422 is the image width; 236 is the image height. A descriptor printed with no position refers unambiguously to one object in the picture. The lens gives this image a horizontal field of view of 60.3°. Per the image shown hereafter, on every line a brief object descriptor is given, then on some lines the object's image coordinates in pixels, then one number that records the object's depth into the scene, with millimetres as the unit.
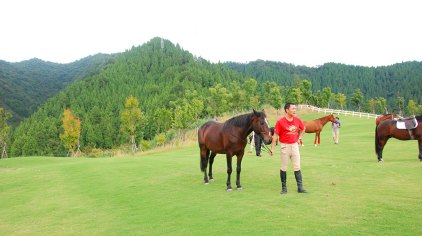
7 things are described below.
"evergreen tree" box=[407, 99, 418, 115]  109662
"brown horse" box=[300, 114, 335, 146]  25469
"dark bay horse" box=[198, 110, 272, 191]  10080
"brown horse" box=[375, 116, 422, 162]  14602
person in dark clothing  19672
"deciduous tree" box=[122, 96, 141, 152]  60650
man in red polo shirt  9531
